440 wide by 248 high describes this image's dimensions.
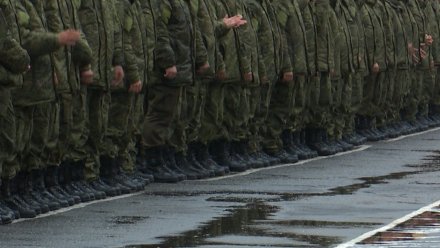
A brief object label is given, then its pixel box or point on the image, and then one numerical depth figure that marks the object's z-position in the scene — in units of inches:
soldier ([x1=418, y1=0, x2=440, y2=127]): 1323.8
